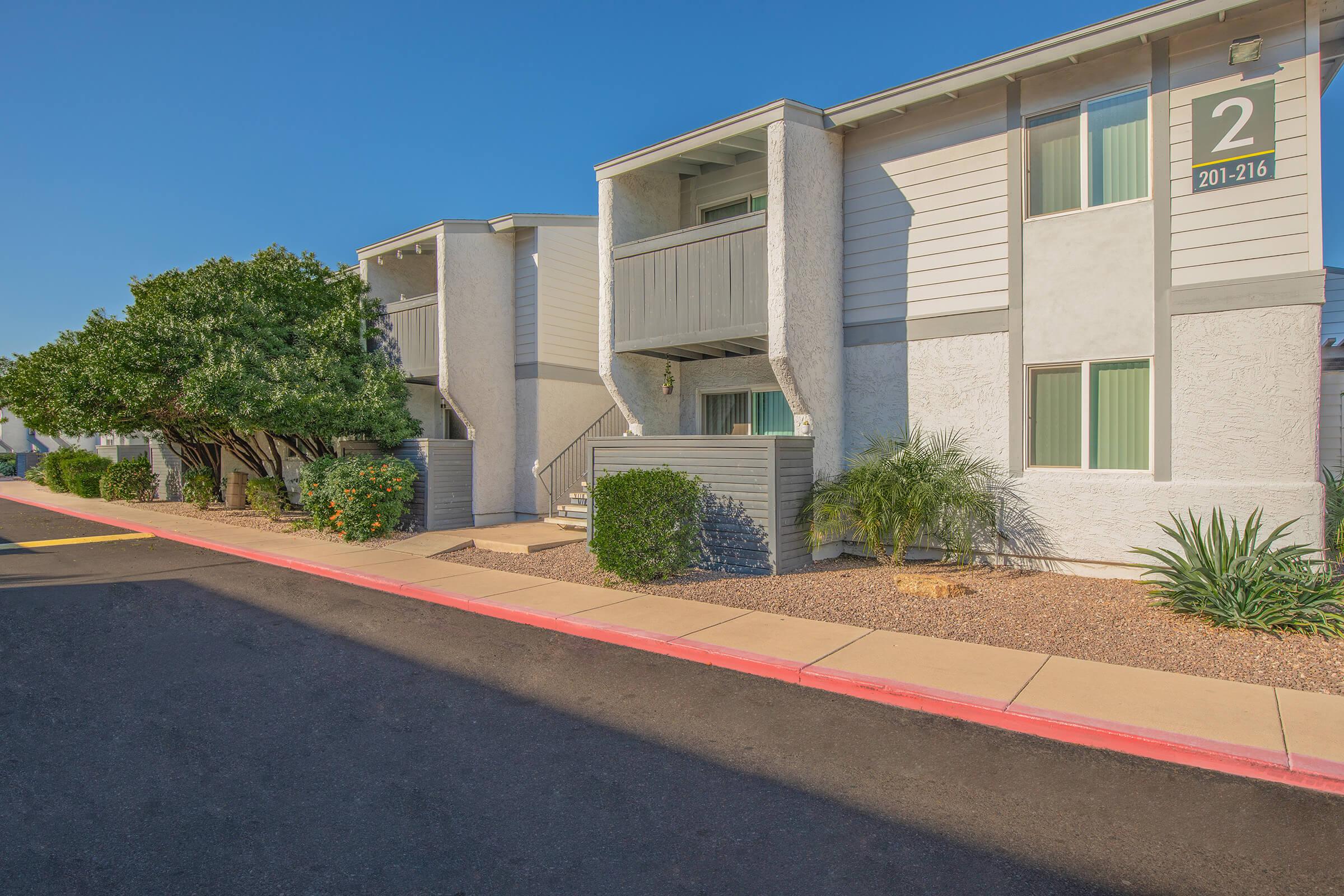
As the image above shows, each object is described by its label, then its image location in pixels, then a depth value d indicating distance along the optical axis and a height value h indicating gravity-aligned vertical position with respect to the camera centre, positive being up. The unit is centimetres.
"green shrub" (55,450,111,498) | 2441 -101
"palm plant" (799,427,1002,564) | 952 -85
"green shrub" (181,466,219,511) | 1925 -125
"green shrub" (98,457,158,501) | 2261 -125
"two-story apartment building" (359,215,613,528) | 1455 +181
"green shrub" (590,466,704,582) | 913 -110
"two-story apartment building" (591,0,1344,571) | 817 +211
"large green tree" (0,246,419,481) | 1409 +157
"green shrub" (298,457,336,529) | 1357 -94
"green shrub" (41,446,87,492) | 2716 -104
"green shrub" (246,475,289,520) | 1683 -130
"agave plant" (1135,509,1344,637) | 666 -146
